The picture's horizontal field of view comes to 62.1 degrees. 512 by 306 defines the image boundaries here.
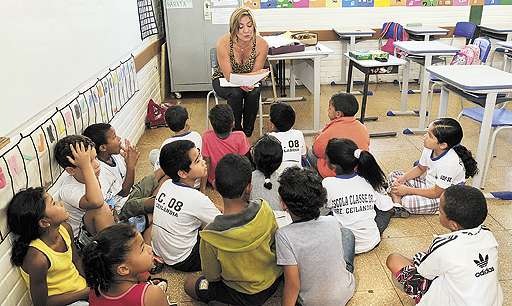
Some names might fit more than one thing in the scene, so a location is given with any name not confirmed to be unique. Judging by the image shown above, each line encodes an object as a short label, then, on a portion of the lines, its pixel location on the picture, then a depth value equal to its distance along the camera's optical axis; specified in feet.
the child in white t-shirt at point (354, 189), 7.33
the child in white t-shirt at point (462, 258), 4.97
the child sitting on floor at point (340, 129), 9.43
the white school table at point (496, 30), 17.83
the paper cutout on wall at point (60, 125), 6.89
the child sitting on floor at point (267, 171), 7.26
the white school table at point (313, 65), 13.44
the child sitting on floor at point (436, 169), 8.19
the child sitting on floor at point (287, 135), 9.07
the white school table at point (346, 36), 18.44
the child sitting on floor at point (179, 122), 9.43
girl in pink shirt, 4.35
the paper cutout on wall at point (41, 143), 6.21
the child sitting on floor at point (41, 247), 5.25
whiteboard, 5.65
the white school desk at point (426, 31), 17.98
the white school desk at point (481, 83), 8.98
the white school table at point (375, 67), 12.48
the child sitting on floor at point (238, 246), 5.57
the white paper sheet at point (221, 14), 17.07
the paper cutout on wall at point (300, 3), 19.19
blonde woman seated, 12.61
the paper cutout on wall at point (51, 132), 6.54
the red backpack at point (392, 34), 18.86
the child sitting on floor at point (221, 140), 9.25
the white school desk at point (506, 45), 14.81
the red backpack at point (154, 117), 14.66
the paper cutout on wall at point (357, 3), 19.30
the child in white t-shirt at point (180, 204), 6.57
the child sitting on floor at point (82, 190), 6.36
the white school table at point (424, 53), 13.28
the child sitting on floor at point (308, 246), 5.60
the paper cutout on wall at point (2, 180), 5.19
